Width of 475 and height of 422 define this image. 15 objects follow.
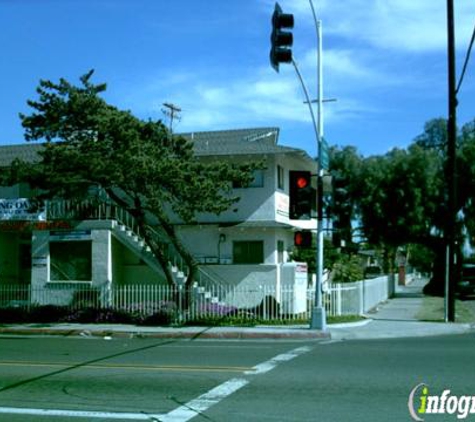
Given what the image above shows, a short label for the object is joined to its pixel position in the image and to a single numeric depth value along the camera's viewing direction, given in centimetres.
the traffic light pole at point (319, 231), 1878
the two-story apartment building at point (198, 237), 2555
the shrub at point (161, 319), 2180
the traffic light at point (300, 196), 1792
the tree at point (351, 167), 3966
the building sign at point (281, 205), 2652
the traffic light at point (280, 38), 1354
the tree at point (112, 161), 2020
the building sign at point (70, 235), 2564
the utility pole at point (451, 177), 2244
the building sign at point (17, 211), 2553
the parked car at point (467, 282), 3656
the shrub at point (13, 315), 2358
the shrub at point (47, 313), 2325
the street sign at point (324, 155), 1908
